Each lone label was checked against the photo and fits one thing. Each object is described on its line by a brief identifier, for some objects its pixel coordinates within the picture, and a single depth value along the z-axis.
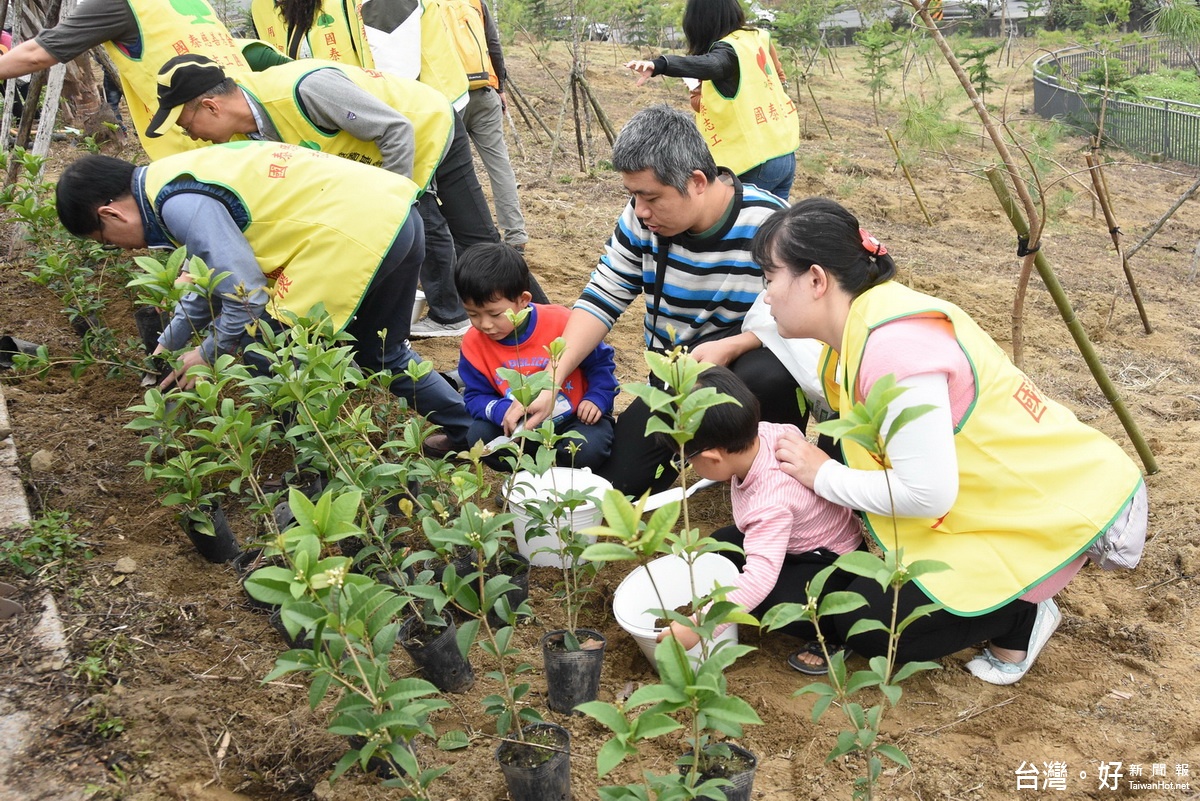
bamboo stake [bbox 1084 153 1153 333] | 4.29
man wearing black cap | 2.99
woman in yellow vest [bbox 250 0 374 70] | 3.93
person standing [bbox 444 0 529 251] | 4.40
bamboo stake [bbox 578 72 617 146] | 7.15
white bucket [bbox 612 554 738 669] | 2.19
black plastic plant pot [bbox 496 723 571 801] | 1.71
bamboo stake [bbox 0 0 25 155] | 5.19
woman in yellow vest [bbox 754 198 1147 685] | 1.99
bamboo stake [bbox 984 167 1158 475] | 2.80
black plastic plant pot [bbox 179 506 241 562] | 2.51
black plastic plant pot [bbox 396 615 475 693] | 2.02
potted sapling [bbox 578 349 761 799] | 1.31
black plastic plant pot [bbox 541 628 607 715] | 1.99
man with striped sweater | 2.58
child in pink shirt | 2.20
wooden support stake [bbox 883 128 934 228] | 7.46
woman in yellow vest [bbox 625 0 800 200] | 3.96
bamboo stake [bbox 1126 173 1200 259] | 4.39
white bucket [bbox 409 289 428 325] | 4.53
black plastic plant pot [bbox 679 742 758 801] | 1.59
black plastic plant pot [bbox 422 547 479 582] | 2.41
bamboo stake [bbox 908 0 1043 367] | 2.64
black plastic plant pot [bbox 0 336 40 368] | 3.59
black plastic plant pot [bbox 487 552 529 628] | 2.34
